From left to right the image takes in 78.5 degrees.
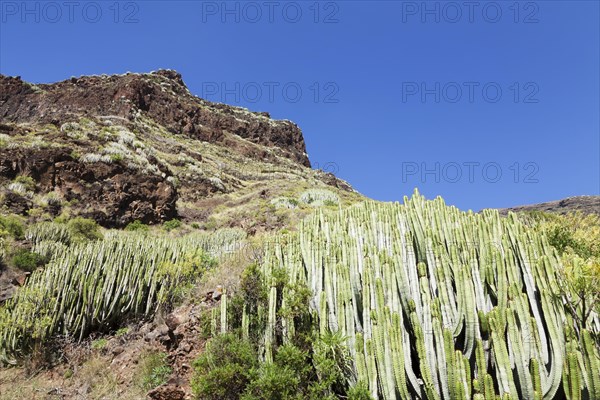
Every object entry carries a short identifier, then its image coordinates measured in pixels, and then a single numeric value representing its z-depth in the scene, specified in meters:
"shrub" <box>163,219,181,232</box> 17.03
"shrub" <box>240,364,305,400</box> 3.59
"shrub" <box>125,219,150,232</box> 15.76
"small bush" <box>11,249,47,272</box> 8.45
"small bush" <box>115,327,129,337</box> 6.42
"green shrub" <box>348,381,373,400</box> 3.30
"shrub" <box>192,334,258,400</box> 3.91
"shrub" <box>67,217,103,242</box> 12.48
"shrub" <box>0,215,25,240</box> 9.99
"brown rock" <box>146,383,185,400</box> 4.33
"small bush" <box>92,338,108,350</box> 6.09
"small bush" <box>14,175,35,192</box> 15.17
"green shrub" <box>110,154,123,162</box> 17.97
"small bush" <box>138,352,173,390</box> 4.82
